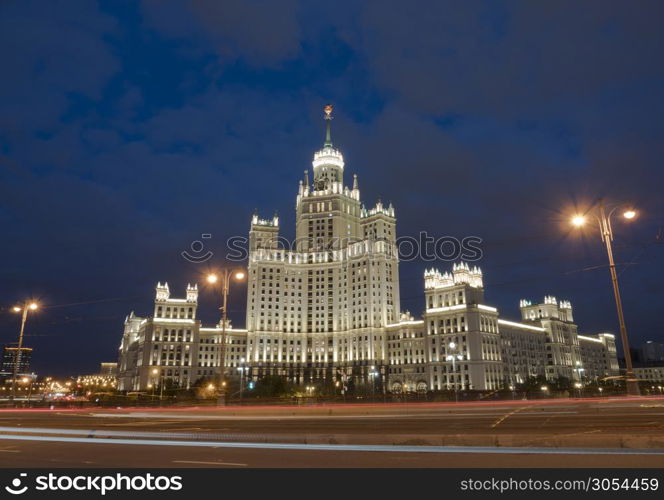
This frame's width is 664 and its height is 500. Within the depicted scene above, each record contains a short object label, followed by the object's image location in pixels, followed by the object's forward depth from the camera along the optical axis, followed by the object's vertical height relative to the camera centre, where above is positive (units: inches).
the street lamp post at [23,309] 2059.3 +322.6
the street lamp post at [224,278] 1592.0 +352.7
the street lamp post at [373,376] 5536.4 +98.4
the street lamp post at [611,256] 1075.3 +279.5
